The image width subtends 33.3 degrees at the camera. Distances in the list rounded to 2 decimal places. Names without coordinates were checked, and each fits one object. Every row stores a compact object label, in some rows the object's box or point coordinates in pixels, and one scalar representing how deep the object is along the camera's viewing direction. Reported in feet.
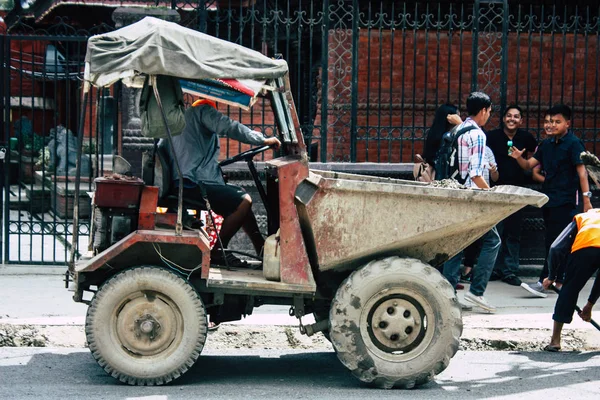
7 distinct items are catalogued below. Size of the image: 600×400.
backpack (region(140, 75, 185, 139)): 20.44
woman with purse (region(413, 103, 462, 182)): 30.71
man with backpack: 27.37
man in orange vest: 23.84
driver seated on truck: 22.12
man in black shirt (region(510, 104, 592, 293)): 30.86
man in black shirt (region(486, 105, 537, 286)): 33.35
